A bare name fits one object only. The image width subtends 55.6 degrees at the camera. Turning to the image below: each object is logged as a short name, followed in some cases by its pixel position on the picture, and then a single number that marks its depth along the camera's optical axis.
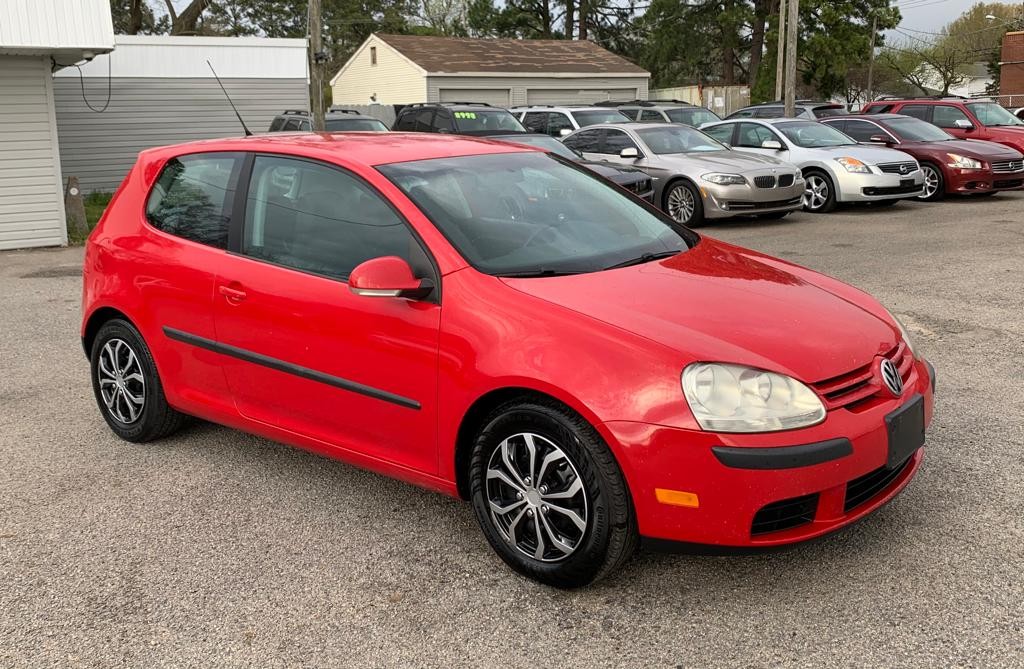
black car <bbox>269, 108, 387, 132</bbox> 18.00
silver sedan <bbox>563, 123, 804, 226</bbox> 13.11
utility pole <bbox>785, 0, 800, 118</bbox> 22.50
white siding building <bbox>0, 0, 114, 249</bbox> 12.35
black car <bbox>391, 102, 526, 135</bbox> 17.61
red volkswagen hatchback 3.06
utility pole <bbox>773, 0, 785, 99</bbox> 31.68
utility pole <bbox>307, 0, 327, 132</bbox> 20.67
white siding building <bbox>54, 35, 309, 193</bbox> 19.69
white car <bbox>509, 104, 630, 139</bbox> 19.53
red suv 17.94
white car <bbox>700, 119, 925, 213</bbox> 14.36
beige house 37.72
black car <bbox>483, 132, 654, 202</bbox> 12.95
